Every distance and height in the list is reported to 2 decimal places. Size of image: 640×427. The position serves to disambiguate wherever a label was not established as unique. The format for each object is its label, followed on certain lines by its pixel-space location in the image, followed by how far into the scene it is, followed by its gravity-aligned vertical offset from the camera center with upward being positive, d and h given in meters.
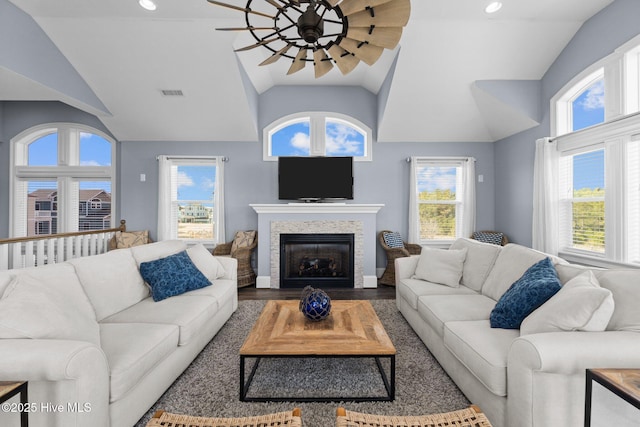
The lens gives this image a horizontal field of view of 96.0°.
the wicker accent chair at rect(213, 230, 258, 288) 4.70 -0.64
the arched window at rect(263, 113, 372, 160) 5.16 +1.39
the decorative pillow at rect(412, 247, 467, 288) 3.02 -0.57
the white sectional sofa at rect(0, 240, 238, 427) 1.26 -0.75
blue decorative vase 2.22 -0.71
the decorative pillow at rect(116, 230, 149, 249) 4.84 -0.44
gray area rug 1.79 -1.21
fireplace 4.69 -0.78
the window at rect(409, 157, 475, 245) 5.24 +0.25
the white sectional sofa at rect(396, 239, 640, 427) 1.35 -0.76
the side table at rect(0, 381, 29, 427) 1.07 -0.69
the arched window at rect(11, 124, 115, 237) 5.22 +0.62
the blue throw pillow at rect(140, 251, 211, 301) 2.56 -0.59
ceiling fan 1.60 +1.14
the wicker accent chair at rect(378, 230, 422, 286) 4.72 -0.60
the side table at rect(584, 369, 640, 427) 1.20 -0.84
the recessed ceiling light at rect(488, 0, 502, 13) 3.16 +2.31
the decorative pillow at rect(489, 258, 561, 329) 1.80 -0.53
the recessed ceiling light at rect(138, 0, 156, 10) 3.14 +2.31
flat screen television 4.83 +0.59
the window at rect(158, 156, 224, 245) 5.24 +0.20
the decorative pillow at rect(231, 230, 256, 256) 4.93 -0.44
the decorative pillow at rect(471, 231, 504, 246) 4.77 -0.39
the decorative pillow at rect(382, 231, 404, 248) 4.95 -0.46
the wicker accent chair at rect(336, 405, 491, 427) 1.18 -0.86
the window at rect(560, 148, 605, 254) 3.38 +0.16
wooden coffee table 1.79 -0.85
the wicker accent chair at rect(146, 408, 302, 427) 1.15 -0.84
